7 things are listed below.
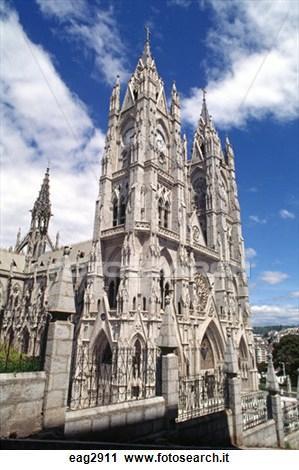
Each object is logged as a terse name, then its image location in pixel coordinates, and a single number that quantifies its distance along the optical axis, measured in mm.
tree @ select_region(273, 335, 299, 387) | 44625
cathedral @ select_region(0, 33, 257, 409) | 20891
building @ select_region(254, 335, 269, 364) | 108988
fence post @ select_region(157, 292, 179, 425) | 7766
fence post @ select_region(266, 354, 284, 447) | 11383
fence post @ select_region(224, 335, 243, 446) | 9000
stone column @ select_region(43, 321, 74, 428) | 5469
